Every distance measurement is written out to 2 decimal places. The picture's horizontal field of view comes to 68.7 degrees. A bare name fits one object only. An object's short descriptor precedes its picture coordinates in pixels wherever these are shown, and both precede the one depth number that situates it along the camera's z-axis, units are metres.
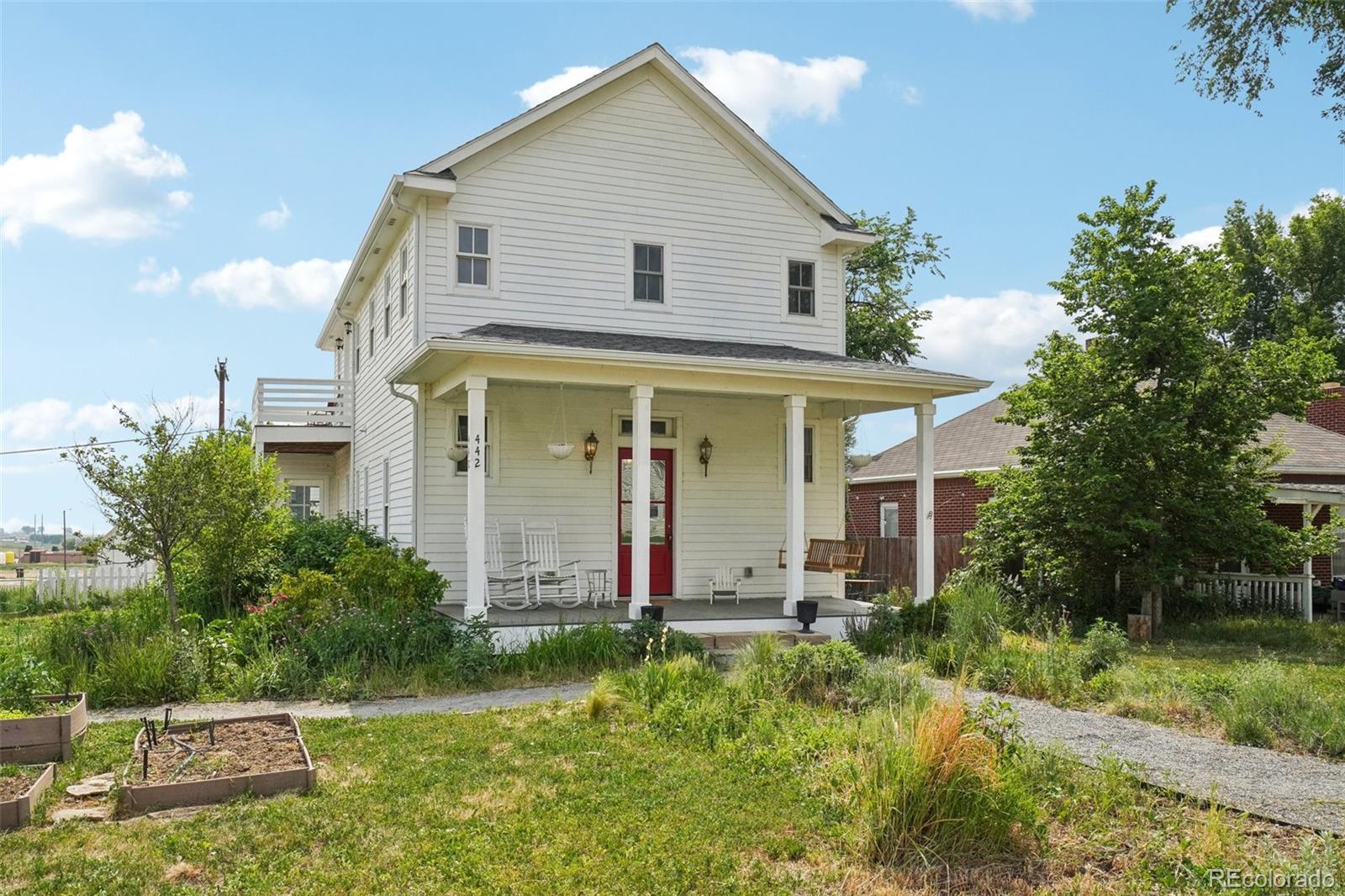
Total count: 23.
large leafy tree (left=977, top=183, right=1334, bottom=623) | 14.11
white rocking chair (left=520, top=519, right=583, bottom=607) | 12.70
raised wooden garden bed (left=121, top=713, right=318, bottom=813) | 5.55
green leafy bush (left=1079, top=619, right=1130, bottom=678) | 9.72
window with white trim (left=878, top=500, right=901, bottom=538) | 24.17
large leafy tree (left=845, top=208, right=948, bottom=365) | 24.33
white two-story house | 12.52
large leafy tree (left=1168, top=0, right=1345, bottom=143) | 13.34
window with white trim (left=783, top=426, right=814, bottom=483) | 14.79
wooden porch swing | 12.56
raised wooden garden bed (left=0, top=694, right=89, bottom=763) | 6.32
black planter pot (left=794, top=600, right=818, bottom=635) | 11.68
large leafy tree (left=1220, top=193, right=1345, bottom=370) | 32.03
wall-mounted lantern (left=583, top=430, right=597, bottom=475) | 13.38
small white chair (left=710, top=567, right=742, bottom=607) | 13.61
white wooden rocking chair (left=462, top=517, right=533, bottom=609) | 12.38
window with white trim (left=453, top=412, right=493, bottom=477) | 12.94
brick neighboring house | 18.70
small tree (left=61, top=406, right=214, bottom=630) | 10.02
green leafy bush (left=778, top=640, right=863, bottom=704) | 7.91
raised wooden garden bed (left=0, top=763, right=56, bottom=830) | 5.19
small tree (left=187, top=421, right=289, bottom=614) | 11.25
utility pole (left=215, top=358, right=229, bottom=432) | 32.71
